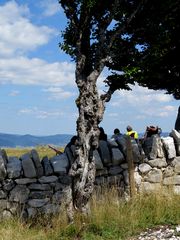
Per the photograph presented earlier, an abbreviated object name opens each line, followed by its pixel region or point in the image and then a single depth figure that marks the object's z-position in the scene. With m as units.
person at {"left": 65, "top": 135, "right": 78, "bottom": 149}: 9.09
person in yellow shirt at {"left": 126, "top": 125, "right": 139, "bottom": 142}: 11.96
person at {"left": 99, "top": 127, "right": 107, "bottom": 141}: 9.63
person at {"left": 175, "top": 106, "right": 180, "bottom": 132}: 12.95
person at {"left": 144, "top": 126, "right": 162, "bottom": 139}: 11.86
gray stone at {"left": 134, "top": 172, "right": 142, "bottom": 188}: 8.09
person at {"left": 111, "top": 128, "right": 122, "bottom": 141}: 12.46
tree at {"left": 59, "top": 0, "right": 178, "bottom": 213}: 6.68
